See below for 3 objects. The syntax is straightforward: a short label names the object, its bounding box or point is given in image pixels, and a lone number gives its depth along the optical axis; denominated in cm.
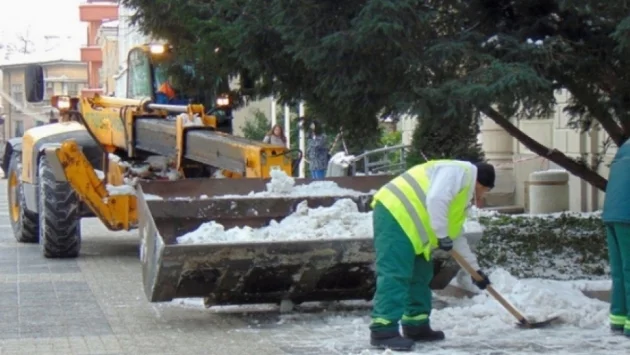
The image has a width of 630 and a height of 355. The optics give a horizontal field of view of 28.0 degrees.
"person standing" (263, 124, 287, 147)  1981
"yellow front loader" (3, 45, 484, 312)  875
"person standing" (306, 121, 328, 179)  2297
